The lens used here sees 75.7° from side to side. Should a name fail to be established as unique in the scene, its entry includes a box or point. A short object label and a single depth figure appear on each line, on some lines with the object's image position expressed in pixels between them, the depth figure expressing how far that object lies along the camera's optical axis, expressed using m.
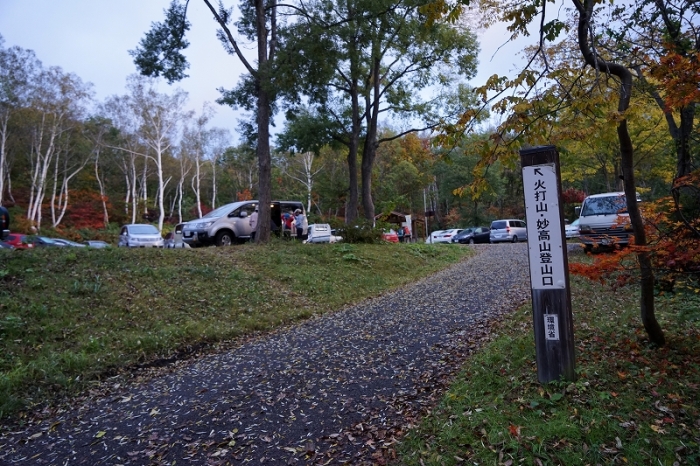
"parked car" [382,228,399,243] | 25.44
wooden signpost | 3.80
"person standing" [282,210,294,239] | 17.61
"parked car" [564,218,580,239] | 21.44
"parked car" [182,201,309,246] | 14.95
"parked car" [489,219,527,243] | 29.58
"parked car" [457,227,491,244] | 32.34
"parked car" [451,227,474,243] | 34.03
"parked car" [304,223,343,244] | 20.00
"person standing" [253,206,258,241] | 15.83
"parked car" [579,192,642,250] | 13.35
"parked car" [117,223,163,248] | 21.17
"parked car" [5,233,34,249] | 18.86
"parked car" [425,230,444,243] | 36.16
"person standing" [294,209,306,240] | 17.59
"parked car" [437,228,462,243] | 34.94
